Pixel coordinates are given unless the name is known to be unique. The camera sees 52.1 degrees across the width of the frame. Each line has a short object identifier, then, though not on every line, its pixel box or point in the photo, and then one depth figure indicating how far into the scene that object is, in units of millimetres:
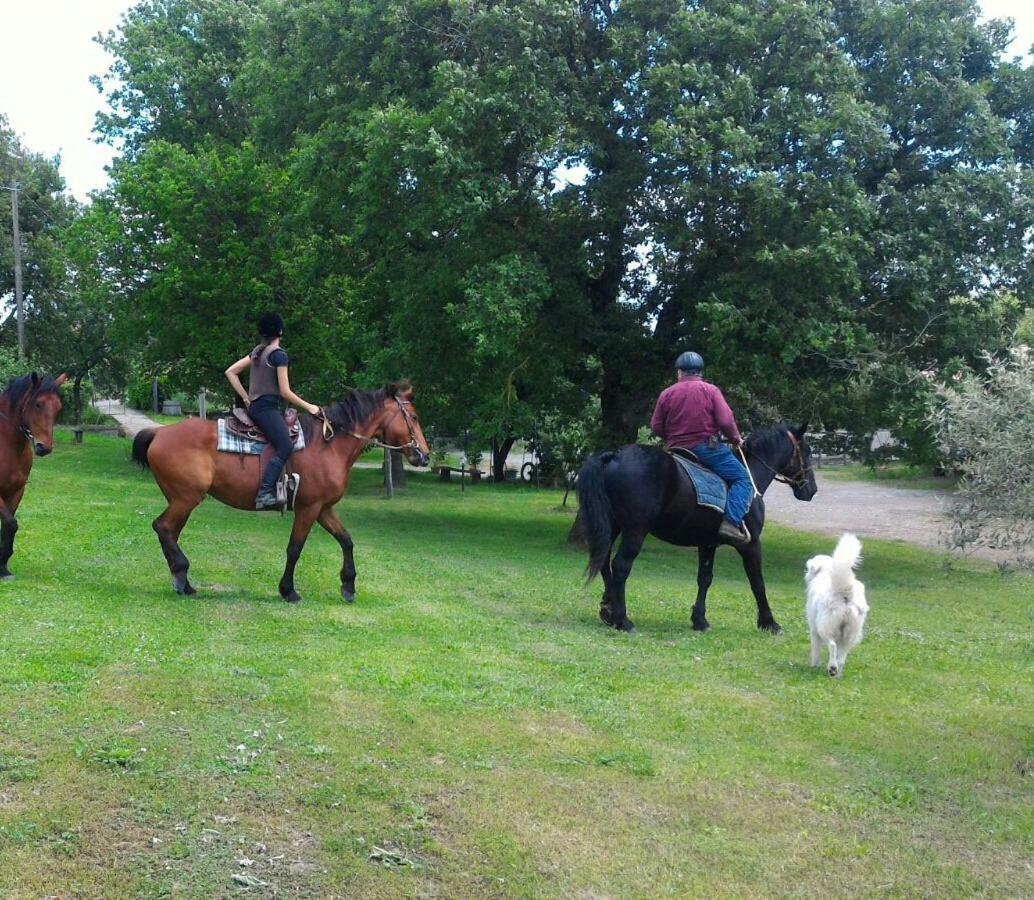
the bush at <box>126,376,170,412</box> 42172
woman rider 11703
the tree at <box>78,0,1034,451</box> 19047
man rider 12039
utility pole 45656
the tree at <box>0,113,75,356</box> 50906
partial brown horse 12047
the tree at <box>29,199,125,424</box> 36031
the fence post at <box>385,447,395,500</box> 35431
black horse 12062
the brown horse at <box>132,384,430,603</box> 11898
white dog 9578
